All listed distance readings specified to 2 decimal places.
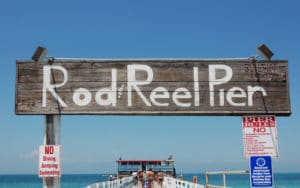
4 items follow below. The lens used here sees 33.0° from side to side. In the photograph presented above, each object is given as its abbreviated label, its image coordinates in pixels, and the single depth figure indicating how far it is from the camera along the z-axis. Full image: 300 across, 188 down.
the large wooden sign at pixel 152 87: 8.16
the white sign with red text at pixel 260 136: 7.66
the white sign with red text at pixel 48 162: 7.99
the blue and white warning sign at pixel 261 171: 7.36
